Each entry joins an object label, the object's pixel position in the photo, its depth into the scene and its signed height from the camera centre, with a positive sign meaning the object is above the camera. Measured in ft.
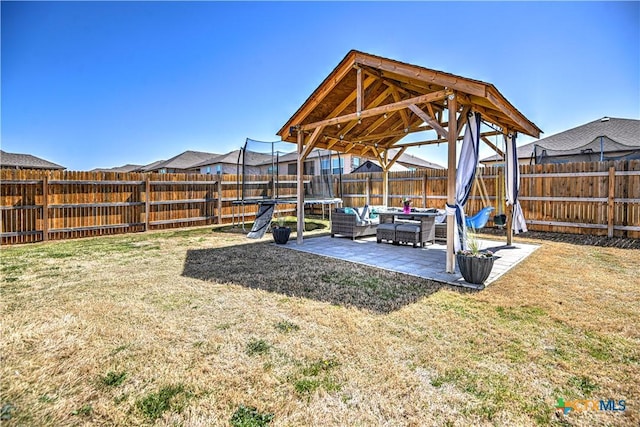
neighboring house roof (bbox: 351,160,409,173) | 55.50 +7.74
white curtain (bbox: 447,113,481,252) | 16.19 +2.66
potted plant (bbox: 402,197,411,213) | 24.57 +0.15
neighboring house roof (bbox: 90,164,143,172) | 122.49 +17.68
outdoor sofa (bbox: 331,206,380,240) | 24.98 -1.10
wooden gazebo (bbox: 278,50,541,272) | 14.93 +6.73
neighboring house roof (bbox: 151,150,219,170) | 83.76 +14.63
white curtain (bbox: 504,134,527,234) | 21.38 +2.29
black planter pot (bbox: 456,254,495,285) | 12.64 -2.51
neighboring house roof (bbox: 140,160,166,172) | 100.41 +15.48
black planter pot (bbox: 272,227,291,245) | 23.32 -1.92
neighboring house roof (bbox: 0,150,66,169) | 62.60 +10.57
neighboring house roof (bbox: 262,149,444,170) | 61.90 +11.53
